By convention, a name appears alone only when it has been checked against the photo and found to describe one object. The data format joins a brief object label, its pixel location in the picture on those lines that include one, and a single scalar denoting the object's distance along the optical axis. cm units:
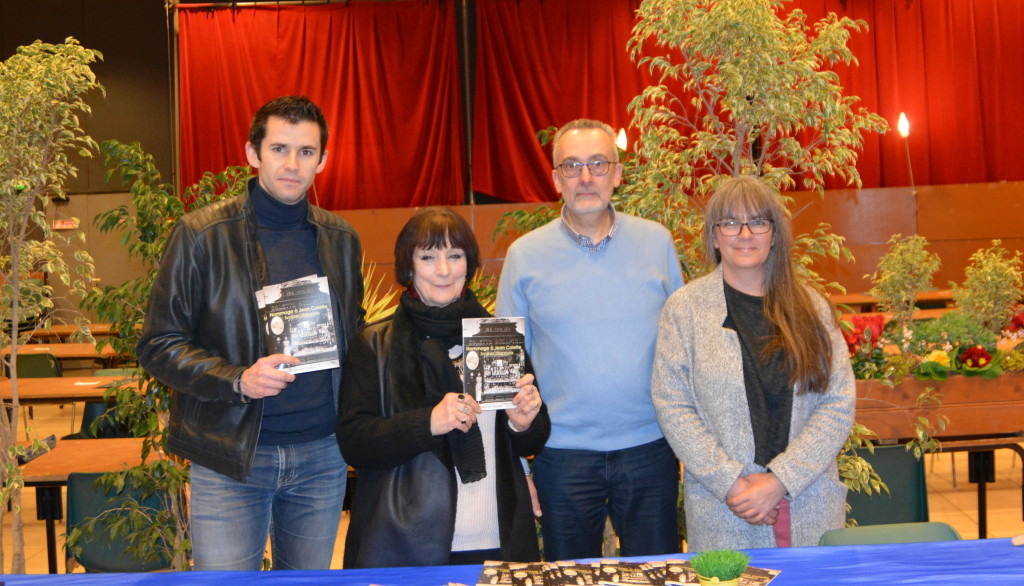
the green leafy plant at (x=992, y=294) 507
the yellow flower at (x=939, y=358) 445
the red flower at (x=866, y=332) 423
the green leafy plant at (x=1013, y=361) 448
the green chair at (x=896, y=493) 362
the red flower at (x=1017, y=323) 480
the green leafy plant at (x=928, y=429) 365
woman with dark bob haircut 213
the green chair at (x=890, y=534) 222
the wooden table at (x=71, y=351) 738
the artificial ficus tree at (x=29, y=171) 344
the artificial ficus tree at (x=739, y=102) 313
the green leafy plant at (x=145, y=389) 359
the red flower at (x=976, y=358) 442
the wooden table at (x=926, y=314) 711
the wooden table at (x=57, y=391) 564
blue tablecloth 187
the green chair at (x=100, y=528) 358
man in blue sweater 262
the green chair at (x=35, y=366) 699
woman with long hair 240
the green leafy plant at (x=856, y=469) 322
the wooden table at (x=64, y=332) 924
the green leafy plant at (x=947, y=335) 455
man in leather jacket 233
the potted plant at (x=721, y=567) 173
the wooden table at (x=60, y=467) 382
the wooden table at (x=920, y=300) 825
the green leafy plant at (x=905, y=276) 552
